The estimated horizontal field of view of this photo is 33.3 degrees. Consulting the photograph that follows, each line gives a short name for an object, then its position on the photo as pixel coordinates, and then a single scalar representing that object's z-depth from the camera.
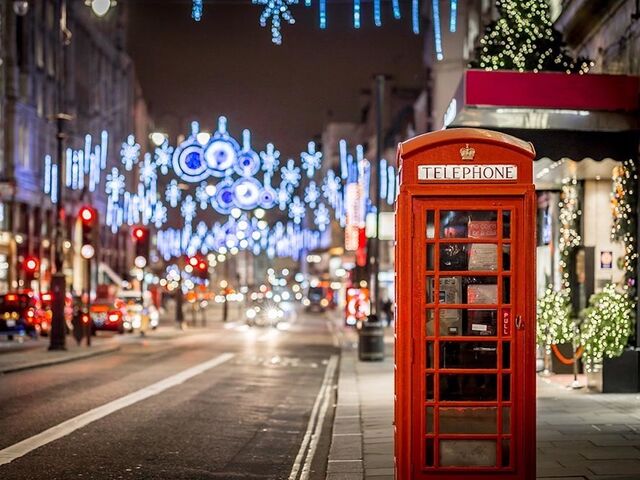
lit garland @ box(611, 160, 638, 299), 17.12
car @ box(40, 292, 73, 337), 42.28
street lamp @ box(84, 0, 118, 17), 22.86
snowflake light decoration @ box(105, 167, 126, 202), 58.61
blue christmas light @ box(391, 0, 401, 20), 15.55
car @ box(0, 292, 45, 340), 38.16
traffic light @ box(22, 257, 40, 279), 48.09
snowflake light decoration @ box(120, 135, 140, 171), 49.41
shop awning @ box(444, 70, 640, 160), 15.58
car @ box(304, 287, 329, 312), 98.92
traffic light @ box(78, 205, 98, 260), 31.67
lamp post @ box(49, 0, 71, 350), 29.56
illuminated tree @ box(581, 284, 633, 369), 16.23
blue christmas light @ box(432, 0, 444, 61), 18.22
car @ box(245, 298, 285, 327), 57.97
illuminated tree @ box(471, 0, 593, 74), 18.89
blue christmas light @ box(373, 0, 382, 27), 15.18
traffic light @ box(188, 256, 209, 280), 50.91
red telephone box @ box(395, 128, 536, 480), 8.31
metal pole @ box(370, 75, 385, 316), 27.64
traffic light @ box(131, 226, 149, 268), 41.12
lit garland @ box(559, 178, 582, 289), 20.20
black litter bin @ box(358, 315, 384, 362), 26.80
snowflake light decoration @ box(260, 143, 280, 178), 31.14
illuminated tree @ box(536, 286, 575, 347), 18.41
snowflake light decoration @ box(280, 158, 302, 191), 38.56
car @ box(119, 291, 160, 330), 44.81
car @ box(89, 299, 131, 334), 43.94
